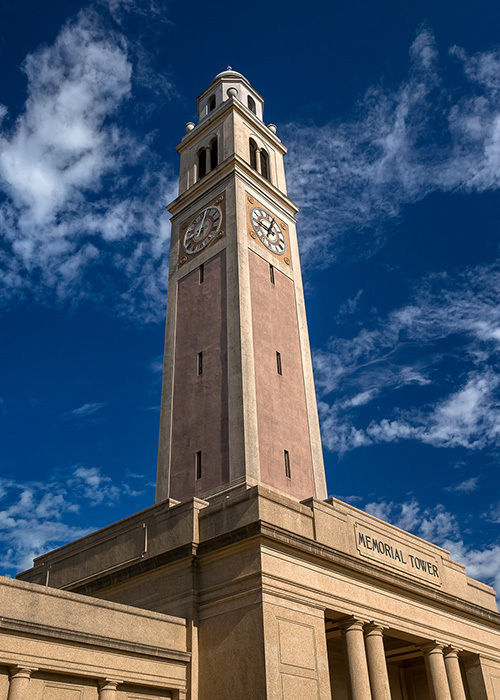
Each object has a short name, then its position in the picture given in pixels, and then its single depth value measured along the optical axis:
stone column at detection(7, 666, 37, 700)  19.42
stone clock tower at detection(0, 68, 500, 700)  22.30
